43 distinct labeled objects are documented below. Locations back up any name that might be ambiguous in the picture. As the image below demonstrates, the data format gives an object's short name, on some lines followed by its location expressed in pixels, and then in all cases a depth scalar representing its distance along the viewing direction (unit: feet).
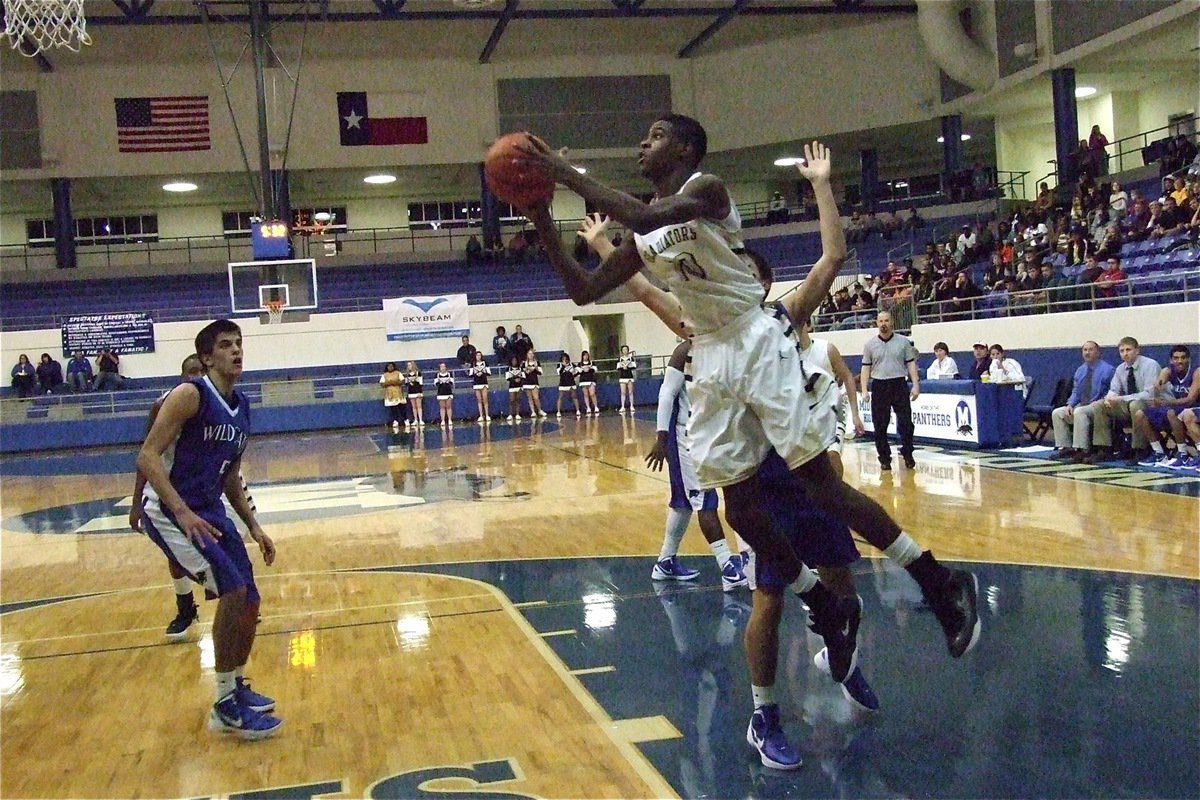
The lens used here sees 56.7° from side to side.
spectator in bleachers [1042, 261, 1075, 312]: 53.36
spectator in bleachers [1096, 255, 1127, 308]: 51.86
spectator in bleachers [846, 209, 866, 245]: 98.12
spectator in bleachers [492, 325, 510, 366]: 90.12
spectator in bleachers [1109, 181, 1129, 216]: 63.00
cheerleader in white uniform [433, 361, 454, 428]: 82.12
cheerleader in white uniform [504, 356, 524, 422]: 84.28
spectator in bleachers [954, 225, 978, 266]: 77.56
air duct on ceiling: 90.53
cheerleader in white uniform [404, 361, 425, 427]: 82.84
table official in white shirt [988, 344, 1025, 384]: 47.57
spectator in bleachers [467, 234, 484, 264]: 105.40
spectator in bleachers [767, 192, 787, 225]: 109.09
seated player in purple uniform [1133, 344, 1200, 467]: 36.90
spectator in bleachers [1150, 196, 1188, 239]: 54.44
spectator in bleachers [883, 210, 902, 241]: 96.89
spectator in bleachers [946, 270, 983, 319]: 63.52
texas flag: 104.42
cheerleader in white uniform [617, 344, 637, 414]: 86.48
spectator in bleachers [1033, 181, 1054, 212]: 74.43
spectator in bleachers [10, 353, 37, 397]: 85.76
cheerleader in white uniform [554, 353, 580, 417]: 87.20
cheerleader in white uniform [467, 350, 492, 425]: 83.15
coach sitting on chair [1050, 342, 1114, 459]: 39.42
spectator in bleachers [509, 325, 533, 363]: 89.04
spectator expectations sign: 91.86
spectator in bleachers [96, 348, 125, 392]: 88.17
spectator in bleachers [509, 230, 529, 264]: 105.29
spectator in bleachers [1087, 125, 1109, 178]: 78.37
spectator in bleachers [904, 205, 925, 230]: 95.25
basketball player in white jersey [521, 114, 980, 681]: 12.11
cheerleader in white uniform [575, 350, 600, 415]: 85.92
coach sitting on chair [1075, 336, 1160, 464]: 37.78
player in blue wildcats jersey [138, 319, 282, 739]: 14.84
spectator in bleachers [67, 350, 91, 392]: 87.76
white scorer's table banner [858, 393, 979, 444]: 45.19
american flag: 100.48
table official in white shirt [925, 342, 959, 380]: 49.88
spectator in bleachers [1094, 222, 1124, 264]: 57.64
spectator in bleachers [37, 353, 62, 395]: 87.20
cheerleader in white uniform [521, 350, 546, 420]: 84.48
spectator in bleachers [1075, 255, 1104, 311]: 52.37
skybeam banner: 94.63
